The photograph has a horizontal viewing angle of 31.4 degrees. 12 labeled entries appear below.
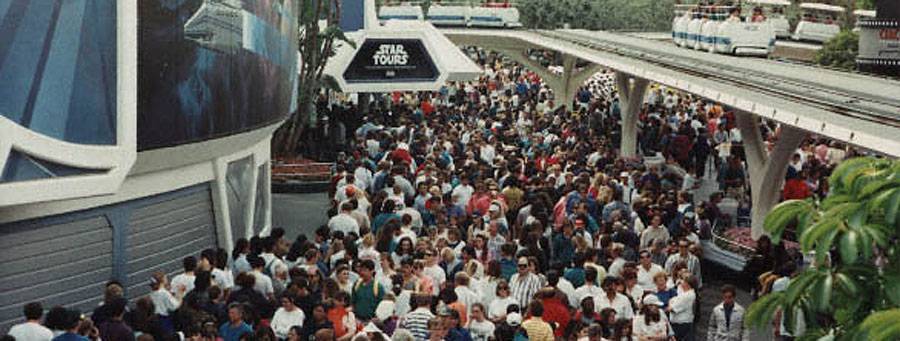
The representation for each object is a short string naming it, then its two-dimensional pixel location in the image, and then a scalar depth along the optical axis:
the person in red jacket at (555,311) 14.45
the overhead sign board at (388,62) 36.66
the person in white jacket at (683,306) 15.60
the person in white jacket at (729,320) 15.29
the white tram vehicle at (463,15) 68.88
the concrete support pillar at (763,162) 23.98
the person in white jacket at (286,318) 13.78
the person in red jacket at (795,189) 24.69
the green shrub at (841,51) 52.31
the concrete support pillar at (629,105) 38.31
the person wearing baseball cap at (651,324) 14.18
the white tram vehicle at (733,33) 44.19
